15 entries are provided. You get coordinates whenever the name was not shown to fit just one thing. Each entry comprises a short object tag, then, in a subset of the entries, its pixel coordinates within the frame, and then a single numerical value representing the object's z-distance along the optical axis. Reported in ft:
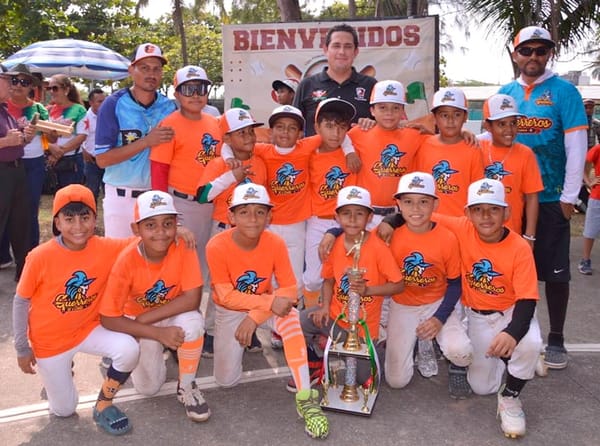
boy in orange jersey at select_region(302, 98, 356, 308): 14.20
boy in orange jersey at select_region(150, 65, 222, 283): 13.52
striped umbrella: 35.68
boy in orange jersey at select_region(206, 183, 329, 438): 11.55
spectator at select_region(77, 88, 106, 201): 24.80
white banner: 23.18
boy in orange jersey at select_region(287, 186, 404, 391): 12.21
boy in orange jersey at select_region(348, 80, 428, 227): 14.03
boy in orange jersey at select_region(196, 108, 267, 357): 13.25
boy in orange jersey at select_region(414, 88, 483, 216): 13.23
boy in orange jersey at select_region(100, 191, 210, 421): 11.15
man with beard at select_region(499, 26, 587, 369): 13.05
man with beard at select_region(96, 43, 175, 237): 13.33
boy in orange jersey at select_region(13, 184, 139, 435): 10.72
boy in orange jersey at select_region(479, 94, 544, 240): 12.87
